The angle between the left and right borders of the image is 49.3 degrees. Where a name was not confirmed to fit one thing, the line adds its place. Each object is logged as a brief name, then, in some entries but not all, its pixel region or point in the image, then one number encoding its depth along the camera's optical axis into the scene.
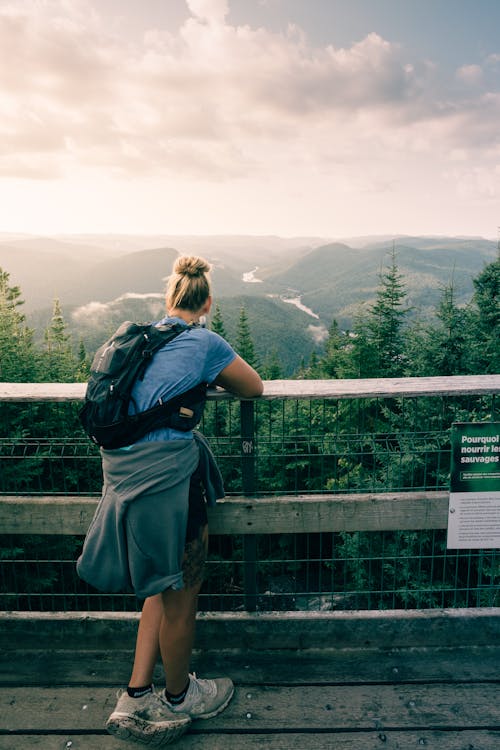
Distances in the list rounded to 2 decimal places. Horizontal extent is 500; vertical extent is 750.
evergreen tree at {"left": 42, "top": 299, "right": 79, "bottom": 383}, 19.80
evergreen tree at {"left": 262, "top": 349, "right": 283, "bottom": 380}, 59.08
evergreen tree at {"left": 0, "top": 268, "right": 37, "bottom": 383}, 15.92
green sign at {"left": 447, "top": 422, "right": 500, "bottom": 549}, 2.95
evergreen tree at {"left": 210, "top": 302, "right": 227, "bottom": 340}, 55.62
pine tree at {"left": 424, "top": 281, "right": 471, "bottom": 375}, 18.19
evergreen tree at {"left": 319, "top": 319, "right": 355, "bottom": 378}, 24.44
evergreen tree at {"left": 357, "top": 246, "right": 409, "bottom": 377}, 24.19
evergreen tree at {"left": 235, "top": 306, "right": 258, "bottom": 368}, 57.59
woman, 2.34
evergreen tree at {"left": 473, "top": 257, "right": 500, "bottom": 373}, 17.70
